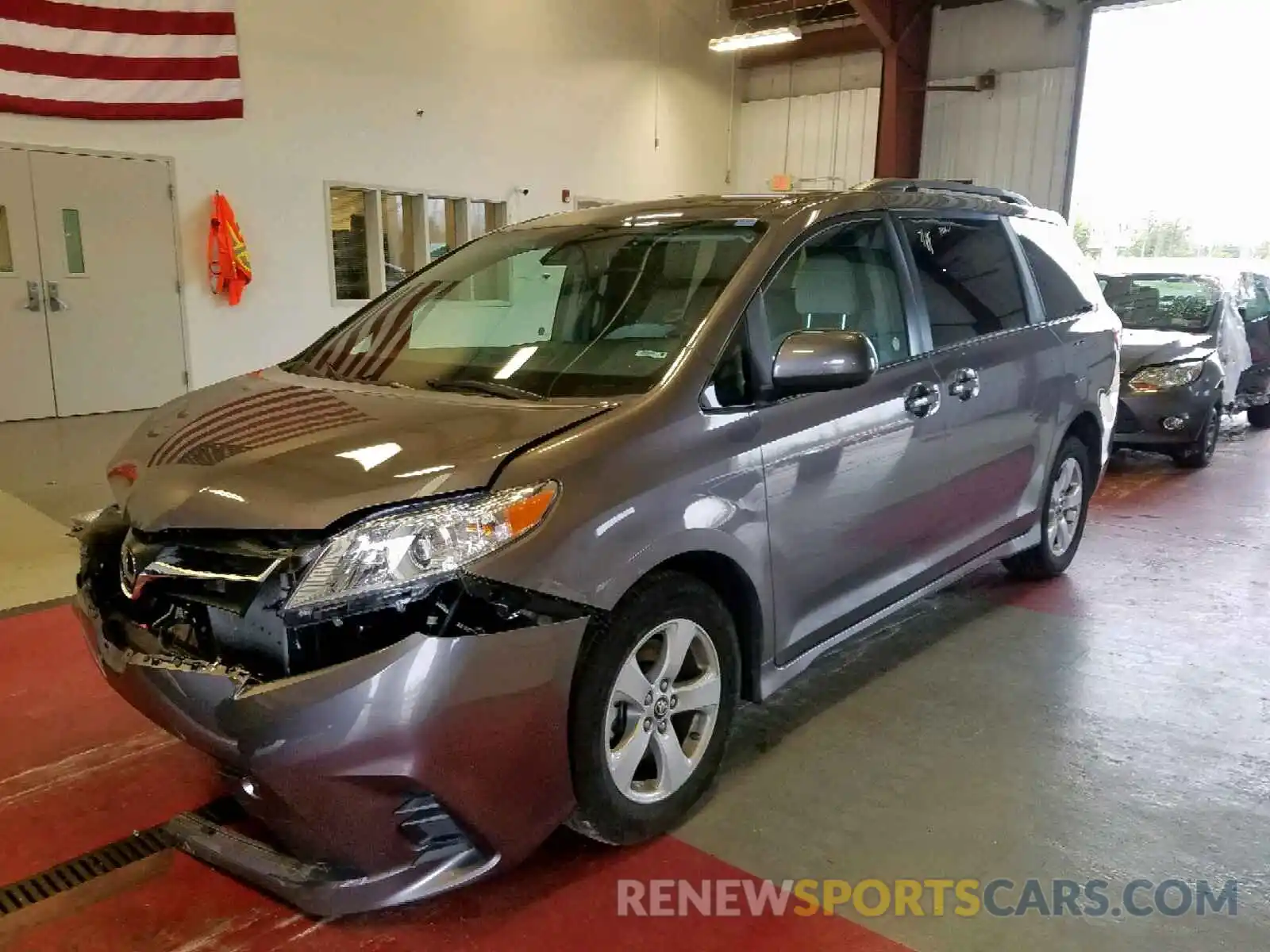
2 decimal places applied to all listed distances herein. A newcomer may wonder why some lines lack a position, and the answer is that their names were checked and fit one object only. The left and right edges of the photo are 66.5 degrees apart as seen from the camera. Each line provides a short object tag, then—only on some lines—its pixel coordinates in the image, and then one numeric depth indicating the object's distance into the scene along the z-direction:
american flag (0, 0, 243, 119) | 8.12
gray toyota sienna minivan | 1.84
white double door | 8.49
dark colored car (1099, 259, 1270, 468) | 6.97
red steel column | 13.34
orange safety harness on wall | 9.51
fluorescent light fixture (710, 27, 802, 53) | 12.86
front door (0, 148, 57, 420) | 8.36
